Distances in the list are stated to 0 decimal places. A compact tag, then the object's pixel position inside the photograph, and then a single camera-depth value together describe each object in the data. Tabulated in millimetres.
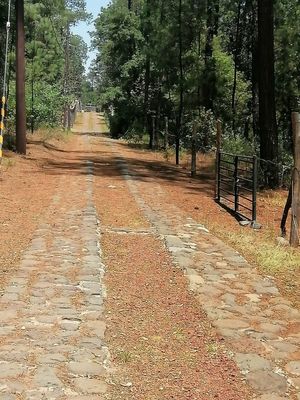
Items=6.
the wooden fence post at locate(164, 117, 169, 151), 23850
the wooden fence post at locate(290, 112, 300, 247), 7832
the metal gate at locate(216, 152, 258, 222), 9605
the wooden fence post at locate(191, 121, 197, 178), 16328
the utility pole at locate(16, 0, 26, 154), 18641
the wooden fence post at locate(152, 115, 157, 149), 27500
